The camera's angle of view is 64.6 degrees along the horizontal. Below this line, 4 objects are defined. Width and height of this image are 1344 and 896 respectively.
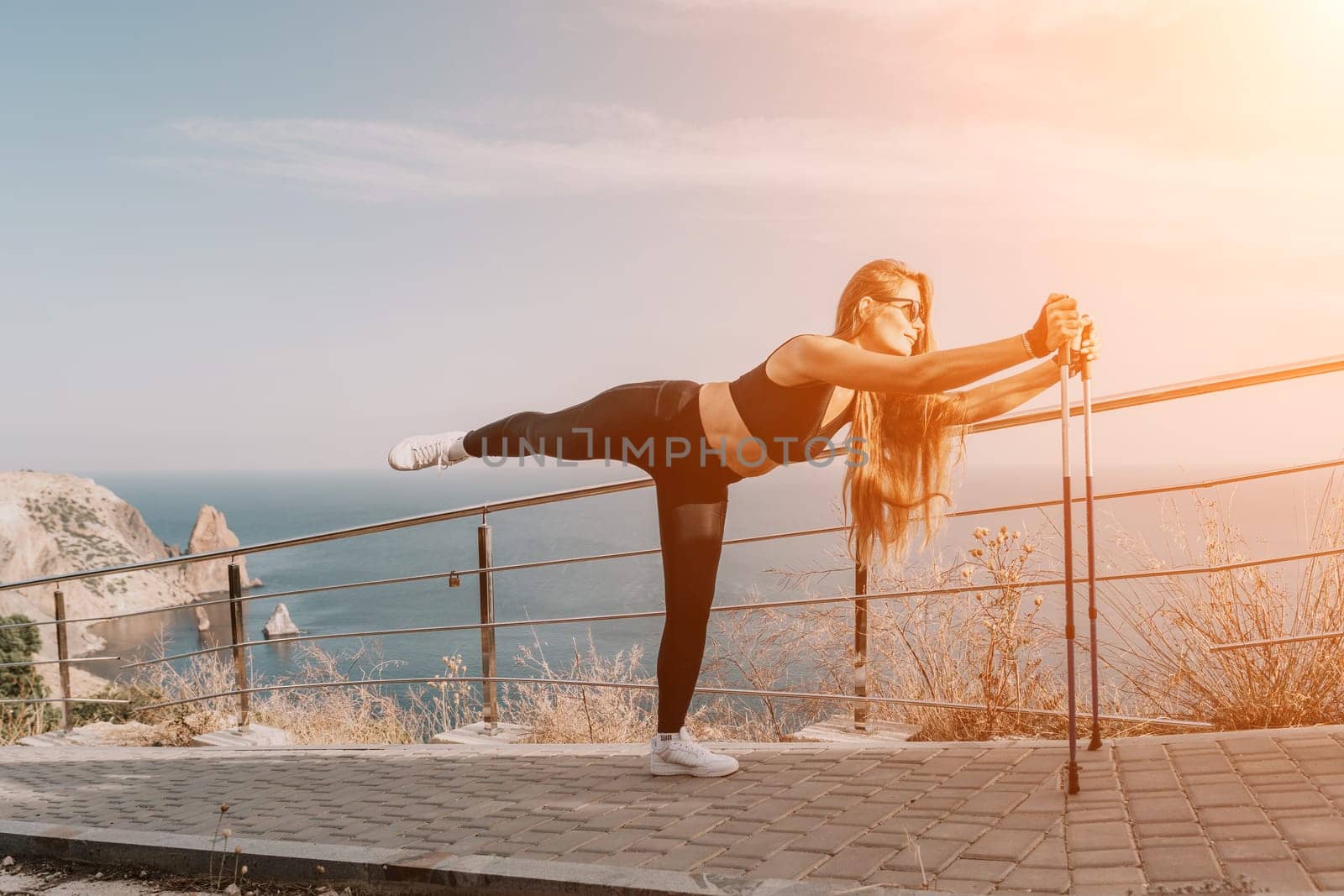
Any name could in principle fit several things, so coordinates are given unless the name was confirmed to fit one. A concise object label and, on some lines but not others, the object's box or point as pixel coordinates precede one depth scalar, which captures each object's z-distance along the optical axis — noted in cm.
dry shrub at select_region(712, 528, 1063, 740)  445
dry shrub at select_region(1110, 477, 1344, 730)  395
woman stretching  354
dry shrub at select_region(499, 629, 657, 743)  560
